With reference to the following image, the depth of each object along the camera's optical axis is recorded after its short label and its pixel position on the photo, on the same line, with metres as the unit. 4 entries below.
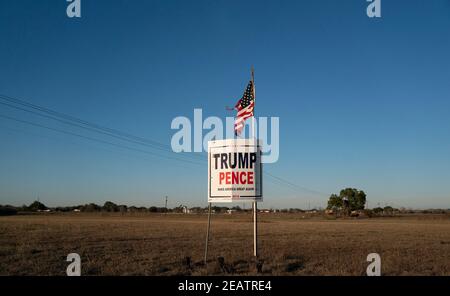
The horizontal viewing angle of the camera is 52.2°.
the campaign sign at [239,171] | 16.52
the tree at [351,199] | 148.12
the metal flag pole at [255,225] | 16.52
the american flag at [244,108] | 17.89
